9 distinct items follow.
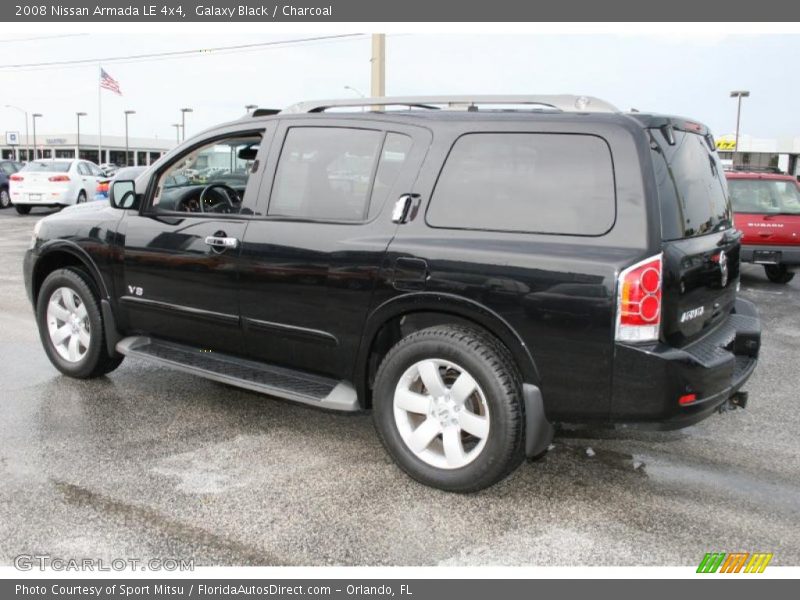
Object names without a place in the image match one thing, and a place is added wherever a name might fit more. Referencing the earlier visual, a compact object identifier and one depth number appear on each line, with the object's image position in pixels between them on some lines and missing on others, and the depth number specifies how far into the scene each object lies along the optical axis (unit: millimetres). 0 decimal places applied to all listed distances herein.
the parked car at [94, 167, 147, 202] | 19355
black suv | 3262
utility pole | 17312
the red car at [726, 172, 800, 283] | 10195
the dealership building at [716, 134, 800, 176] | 71875
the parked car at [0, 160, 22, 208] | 24562
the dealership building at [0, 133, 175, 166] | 95500
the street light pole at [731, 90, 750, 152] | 50031
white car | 21375
